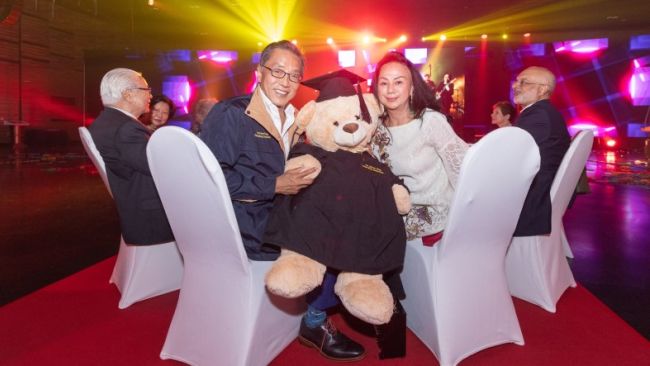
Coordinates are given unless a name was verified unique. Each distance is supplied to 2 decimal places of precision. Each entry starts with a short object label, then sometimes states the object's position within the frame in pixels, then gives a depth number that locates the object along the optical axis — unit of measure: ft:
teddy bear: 5.63
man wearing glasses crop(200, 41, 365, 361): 6.09
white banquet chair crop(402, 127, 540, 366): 5.79
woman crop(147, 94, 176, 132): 13.76
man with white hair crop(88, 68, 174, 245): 8.43
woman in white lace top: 6.98
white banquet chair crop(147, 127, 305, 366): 5.41
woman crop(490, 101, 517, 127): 14.83
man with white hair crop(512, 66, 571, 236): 8.25
